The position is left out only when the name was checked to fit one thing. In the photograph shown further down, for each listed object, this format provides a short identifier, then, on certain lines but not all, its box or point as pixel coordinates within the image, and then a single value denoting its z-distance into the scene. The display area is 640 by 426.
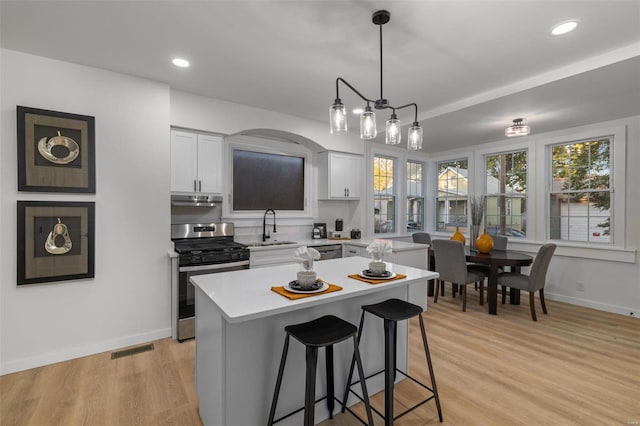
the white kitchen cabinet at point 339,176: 4.63
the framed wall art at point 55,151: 2.49
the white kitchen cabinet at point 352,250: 4.08
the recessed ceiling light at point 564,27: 2.07
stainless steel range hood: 3.43
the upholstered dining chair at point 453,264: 3.92
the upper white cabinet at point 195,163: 3.32
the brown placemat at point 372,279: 1.94
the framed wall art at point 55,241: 2.49
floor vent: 2.74
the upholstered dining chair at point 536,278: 3.62
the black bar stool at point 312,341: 1.45
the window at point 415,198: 6.05
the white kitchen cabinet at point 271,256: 3.57
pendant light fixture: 1.98
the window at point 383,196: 5.53
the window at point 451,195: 5.68
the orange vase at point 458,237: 4.36
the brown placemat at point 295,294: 1.59
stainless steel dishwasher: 4.17
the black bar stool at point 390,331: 1.68
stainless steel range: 3.05
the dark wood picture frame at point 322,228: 4.75
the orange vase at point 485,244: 4.19
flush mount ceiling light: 3.66
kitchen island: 1.54
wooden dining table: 3.75
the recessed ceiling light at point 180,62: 2.65
